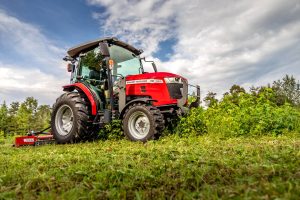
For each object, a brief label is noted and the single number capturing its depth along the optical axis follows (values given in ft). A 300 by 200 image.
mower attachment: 26.73
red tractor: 24.81
